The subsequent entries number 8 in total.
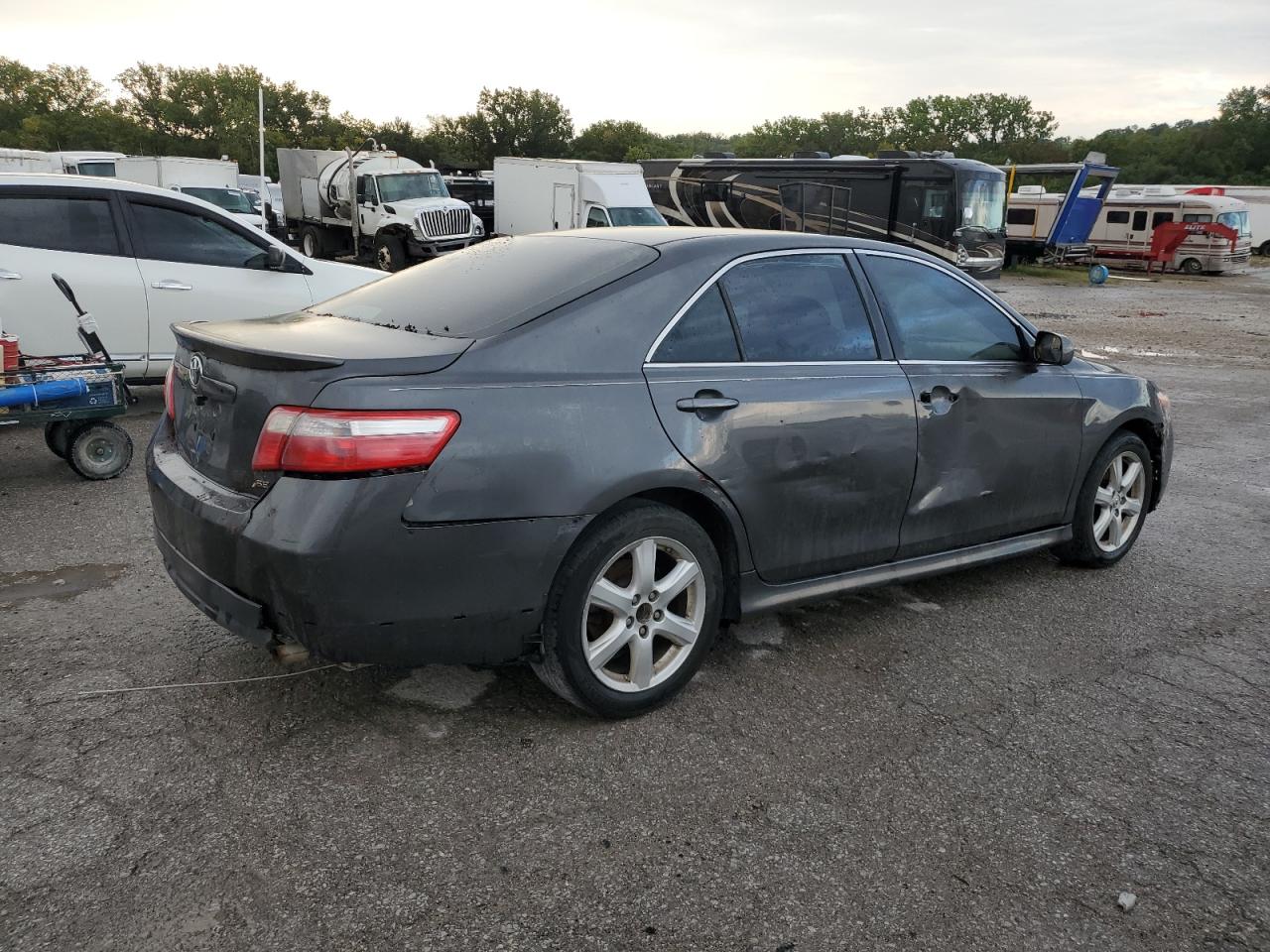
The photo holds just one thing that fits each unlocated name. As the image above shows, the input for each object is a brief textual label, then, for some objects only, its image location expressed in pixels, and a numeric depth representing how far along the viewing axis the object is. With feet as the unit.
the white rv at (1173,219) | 115.96
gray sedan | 9.21
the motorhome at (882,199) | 81.66
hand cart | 18.25
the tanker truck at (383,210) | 79.20
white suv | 22.43
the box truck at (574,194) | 75.46
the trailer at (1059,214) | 113.29
